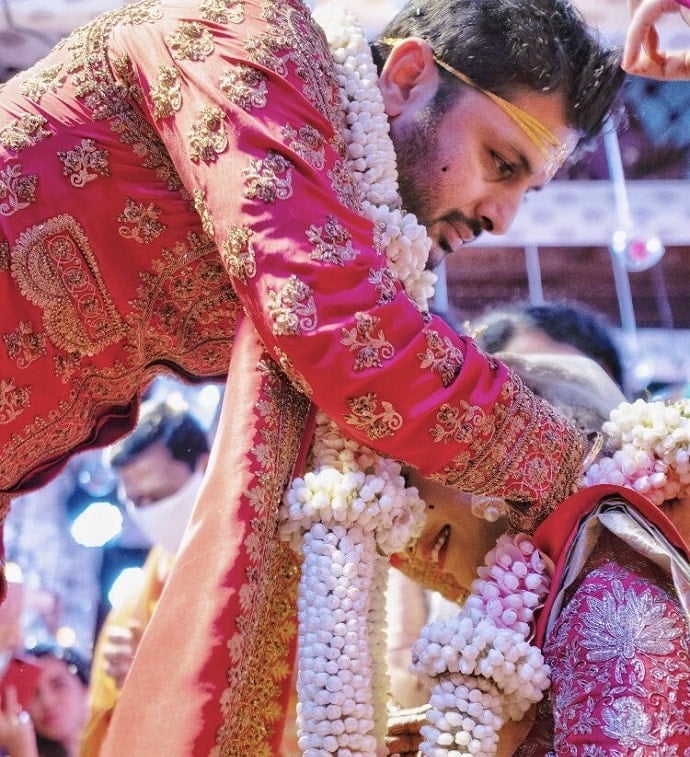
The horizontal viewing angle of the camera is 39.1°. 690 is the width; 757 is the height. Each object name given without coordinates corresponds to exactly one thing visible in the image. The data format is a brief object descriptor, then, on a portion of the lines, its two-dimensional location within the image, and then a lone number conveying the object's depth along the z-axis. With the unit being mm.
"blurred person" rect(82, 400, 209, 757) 2375
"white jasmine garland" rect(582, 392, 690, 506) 1449
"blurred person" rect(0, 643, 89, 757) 2180
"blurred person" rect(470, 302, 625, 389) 2404
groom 1275
